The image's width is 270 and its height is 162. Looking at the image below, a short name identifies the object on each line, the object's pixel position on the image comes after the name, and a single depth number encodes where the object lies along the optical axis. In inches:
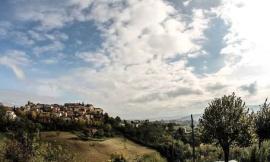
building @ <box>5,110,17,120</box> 2683.5
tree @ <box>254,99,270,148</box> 1143.0
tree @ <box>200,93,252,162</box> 899.6
